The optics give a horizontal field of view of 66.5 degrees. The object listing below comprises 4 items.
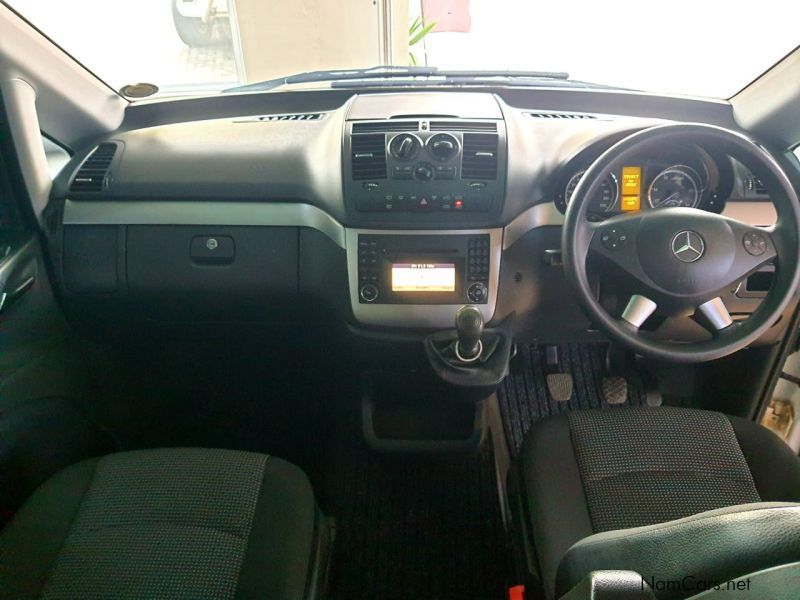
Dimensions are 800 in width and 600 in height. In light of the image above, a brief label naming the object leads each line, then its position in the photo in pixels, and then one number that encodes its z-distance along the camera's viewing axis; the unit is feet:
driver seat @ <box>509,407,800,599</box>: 3.64
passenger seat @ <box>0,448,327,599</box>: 3.24
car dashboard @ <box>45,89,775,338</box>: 4.43
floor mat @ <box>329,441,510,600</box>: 5.03
